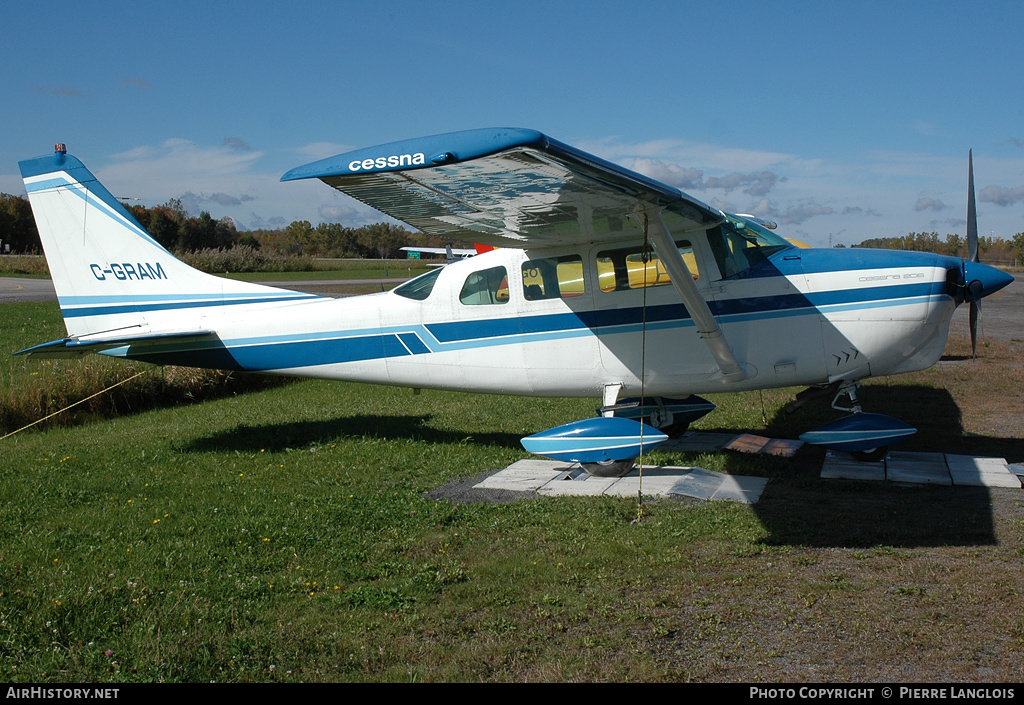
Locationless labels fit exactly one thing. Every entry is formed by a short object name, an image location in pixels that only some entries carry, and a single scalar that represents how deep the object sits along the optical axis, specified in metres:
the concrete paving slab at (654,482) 6.65
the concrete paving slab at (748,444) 8.12
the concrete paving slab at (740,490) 6.34
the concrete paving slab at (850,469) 6.89
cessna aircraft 6.34
